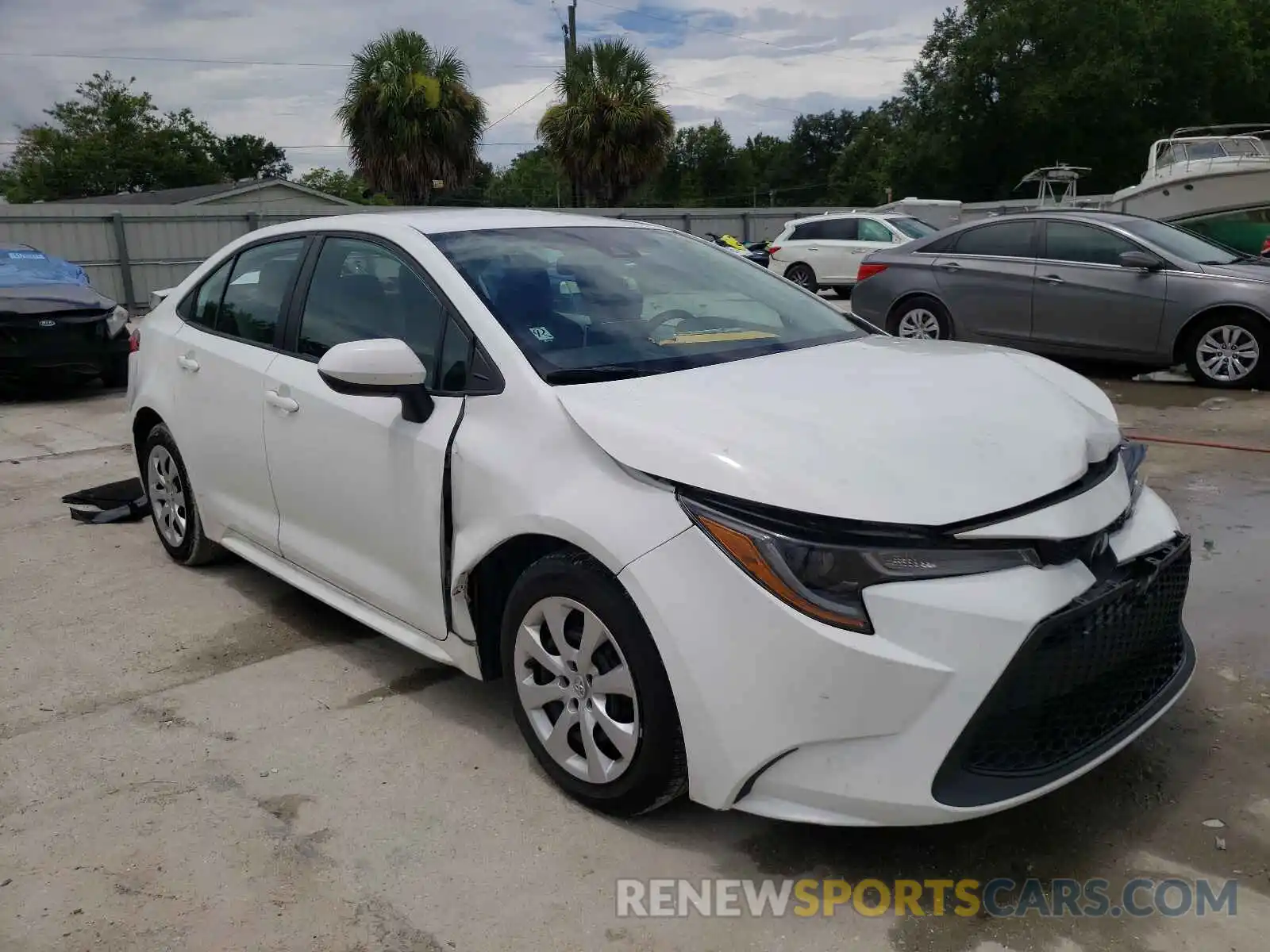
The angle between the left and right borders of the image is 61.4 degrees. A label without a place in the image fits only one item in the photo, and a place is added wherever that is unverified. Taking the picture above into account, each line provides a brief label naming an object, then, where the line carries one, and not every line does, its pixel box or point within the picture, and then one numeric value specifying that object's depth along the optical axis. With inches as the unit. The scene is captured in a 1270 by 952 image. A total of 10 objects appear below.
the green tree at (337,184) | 2620.6
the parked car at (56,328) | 360.2
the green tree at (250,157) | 3179.1
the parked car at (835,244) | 699.4
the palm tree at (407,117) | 1175.0
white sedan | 90.3
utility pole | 1251.8
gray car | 335.9
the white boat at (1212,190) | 517.7
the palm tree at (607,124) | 1203.9
